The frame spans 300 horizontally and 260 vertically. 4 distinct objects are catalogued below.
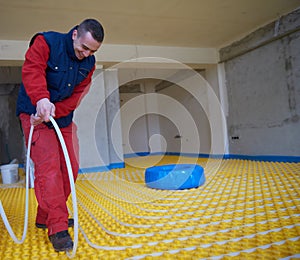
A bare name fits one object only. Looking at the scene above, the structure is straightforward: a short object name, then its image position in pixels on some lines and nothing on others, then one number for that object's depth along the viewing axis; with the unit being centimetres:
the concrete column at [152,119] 845
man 134
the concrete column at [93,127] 493
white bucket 404
